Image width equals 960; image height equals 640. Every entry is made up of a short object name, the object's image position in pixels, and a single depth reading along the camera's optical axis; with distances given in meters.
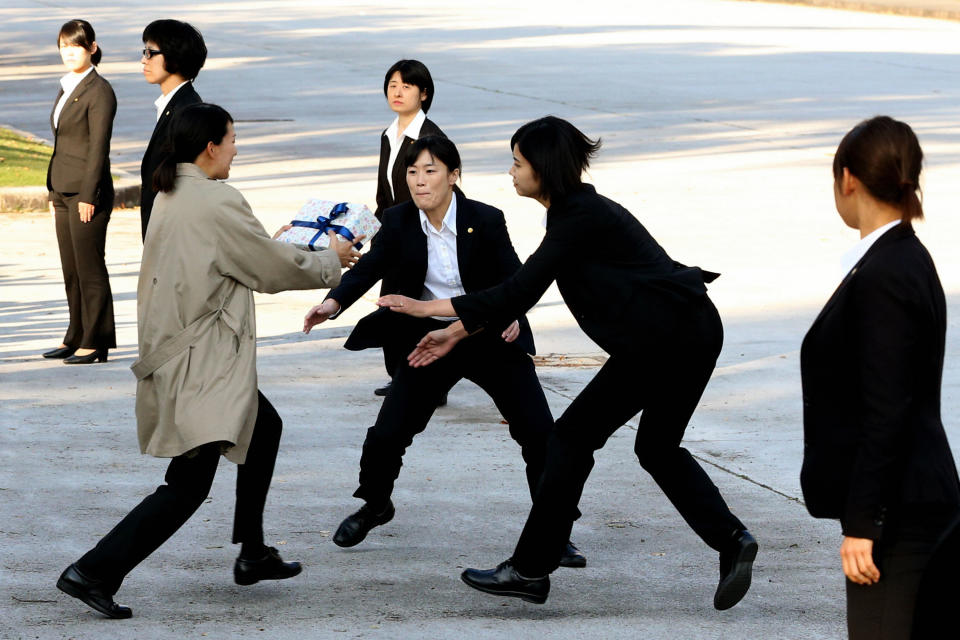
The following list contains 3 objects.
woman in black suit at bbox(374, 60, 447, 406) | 15.02
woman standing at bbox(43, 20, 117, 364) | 16.64
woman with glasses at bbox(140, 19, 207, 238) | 14.32
